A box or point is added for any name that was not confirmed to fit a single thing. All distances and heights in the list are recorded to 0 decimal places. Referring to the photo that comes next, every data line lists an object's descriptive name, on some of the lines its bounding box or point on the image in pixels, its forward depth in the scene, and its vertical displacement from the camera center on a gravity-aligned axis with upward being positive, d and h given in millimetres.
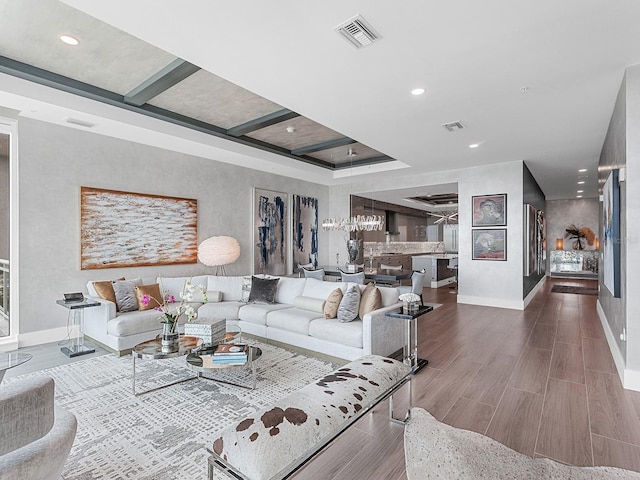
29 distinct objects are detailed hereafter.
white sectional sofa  3666 -938
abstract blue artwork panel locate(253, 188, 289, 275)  7551 +284
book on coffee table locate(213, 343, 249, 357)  2974 -956
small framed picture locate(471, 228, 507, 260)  6883 -35
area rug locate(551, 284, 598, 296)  8742 -1290
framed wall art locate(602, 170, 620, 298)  3428 +76
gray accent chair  1248 -768
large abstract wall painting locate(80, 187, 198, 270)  5020 +249
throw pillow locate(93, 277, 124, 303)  4422 -598
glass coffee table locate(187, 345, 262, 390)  2875 -1033
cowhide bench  1509 -918
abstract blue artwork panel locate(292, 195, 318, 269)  8570 +342
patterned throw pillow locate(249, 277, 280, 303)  4984 -683
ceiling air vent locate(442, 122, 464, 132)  4571 +1587
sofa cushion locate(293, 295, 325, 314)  4367 -789
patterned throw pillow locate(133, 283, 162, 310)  4586 -666
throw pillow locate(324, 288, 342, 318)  4059 -725
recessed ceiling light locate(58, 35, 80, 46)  3295 +2008
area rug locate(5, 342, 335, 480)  2115 -1350
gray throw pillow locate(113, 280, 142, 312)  4480 -687
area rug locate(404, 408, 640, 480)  1972 -1346
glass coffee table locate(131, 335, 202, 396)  3047 -971
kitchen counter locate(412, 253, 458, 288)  9977 -740
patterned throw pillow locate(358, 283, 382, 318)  3857 -660
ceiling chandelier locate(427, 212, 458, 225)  13055 +922
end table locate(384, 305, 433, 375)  3438 -996
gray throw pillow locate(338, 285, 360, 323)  3883 -720
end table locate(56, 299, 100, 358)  4121 -1130
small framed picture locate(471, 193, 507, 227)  6859 +661
